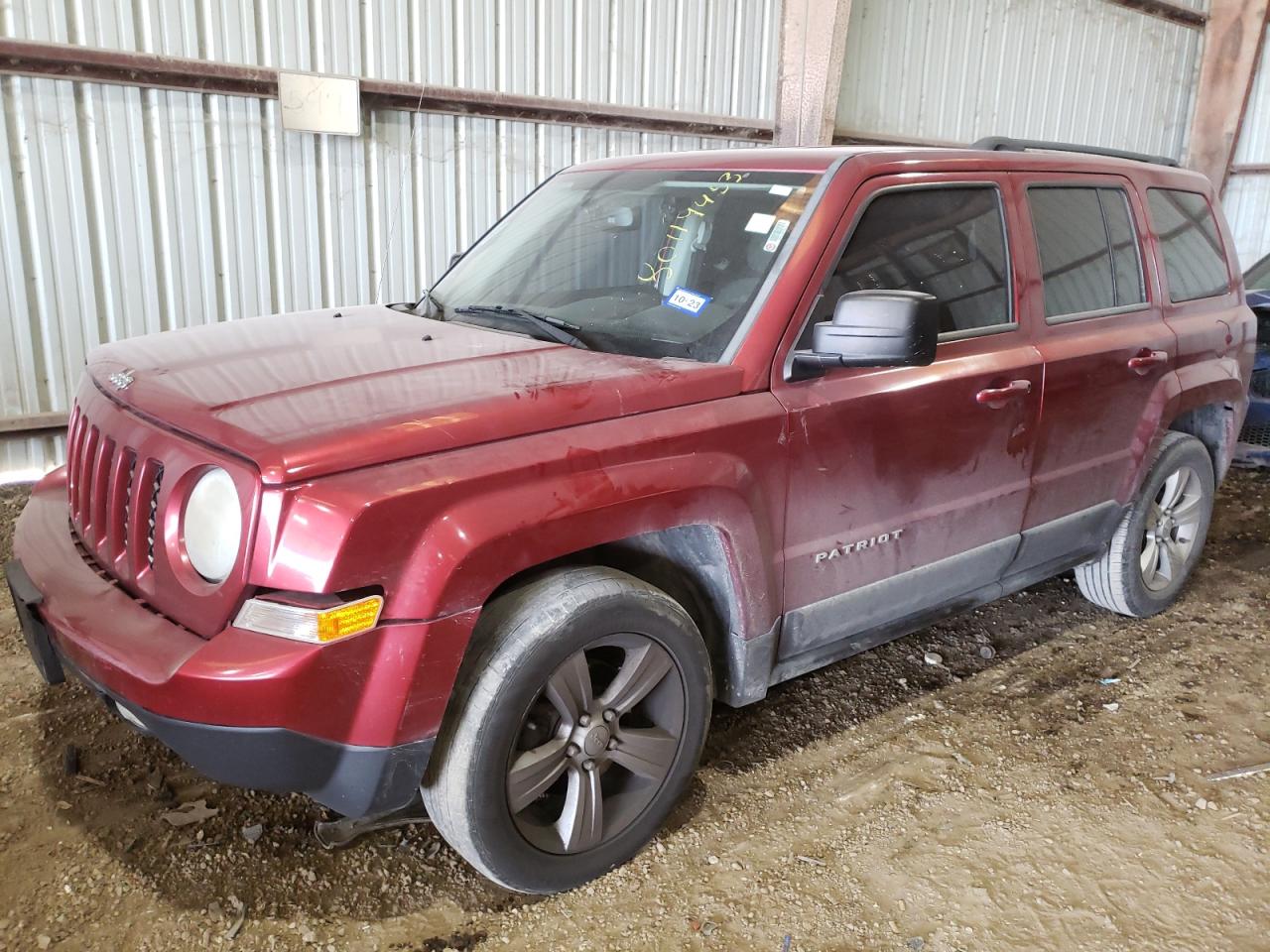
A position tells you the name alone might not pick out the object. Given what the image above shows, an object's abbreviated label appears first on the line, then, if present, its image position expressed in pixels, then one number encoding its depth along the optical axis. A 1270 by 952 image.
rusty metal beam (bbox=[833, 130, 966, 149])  8.72
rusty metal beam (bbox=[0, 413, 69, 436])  5.29
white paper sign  5.64
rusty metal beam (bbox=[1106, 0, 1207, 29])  10.91
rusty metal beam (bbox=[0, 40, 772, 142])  4.96
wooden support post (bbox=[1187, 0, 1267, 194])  11.20
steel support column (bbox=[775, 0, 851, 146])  7.65
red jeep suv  1.98
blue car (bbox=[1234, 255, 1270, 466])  5.84
